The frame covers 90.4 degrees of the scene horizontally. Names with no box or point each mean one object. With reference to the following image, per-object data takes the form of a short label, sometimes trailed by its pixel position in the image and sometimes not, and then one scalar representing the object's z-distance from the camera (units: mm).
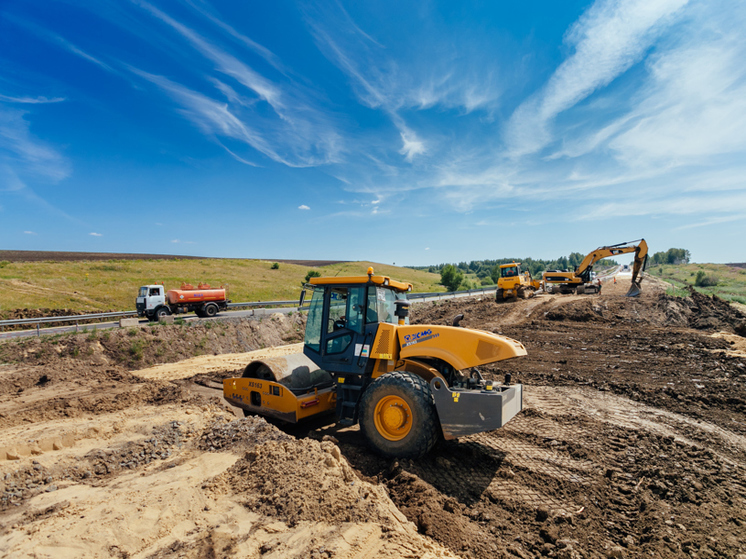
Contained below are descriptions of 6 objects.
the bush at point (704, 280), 51156
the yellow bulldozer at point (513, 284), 26044
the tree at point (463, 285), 61166
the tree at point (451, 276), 61125
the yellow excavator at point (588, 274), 23906
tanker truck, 21062
